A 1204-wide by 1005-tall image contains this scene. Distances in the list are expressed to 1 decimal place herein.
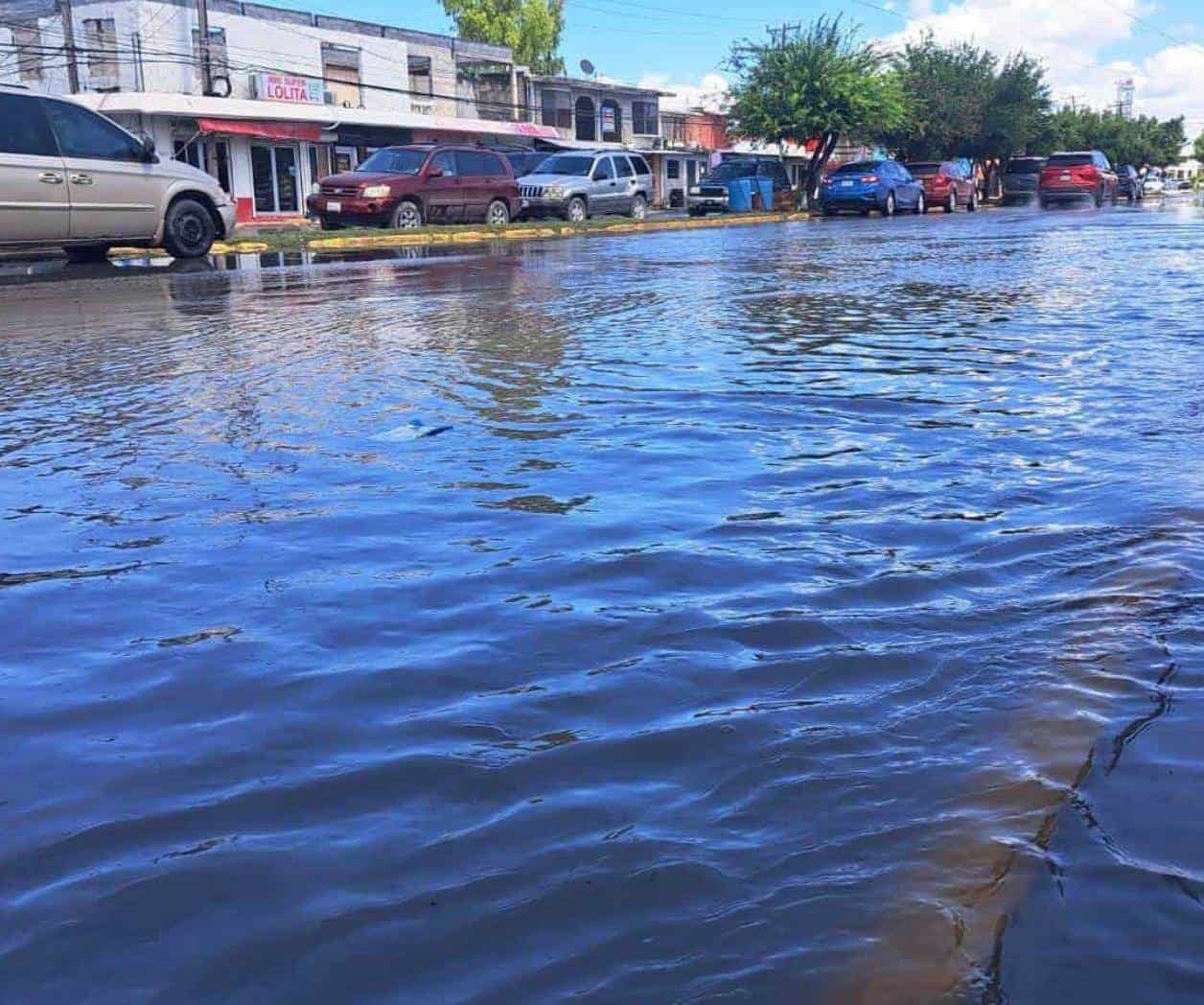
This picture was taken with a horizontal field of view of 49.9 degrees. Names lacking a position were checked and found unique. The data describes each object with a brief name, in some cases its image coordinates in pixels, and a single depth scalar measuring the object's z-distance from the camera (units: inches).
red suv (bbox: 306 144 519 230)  935.7
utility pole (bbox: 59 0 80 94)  1381.6
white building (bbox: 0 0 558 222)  1501.0
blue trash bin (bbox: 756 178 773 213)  1569.9
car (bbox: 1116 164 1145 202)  2101.4
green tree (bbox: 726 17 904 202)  1774.1
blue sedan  1411.2
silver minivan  534.9
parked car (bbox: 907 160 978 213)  1628.9
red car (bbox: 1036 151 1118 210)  1663.4
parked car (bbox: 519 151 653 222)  1144.2
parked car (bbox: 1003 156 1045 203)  2090.3
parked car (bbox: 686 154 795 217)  1493.6
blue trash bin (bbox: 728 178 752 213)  1509.6
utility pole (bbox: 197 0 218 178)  1387.8
